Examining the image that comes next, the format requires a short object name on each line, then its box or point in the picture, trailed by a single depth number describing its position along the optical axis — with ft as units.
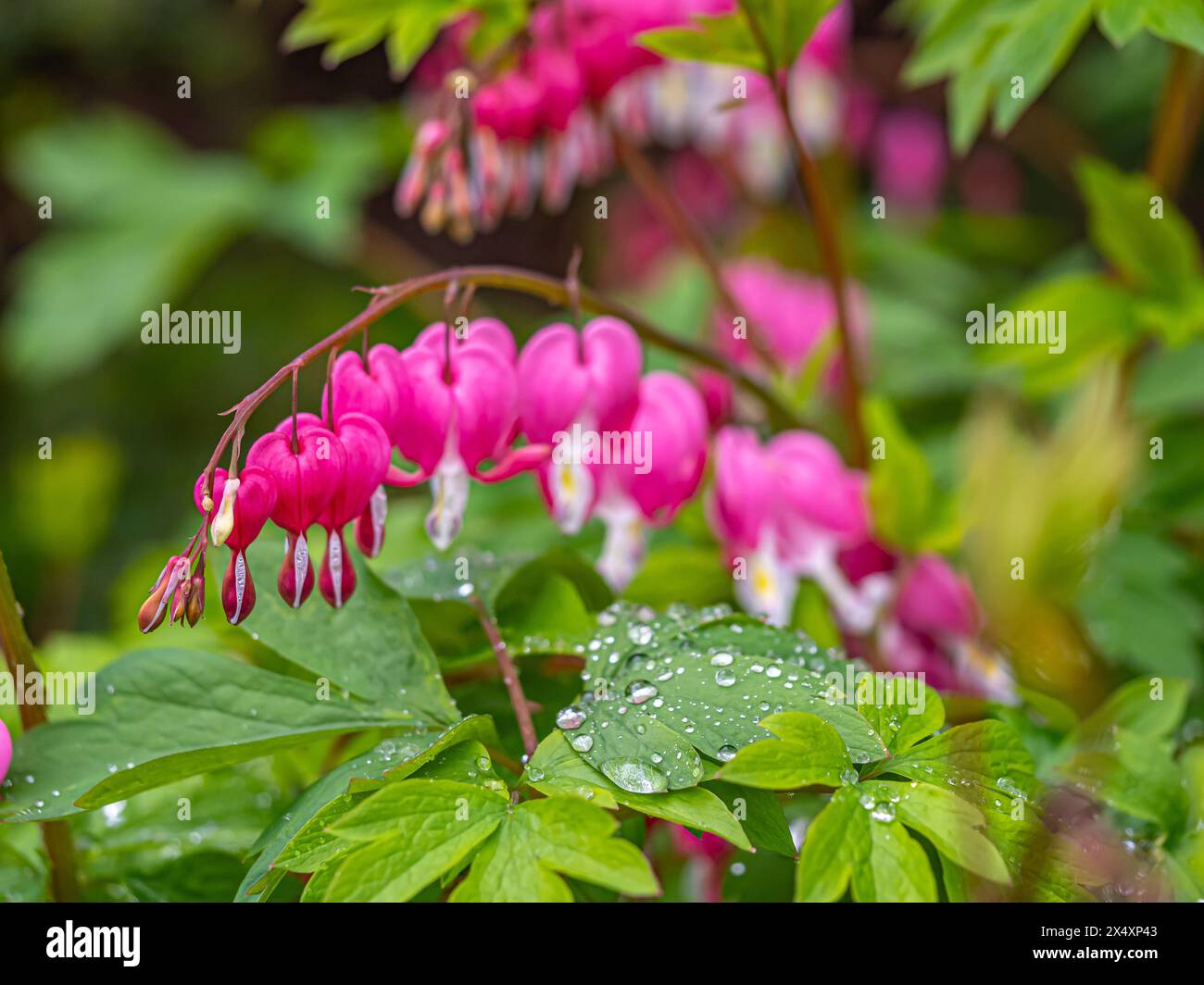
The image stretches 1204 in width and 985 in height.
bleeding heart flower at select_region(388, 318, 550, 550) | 2.78
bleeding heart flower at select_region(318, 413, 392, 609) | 2.69
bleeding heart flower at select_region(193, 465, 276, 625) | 2.64
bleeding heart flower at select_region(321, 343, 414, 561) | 2.73
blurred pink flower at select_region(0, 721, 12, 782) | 2.68
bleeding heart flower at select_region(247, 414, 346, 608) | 2.67
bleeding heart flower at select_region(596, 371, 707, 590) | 2.90
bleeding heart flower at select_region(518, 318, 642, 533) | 2.84
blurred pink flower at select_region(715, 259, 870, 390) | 3.50
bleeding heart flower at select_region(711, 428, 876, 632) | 2.98
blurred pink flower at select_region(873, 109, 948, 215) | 4.97
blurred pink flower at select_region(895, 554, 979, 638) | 2.97
